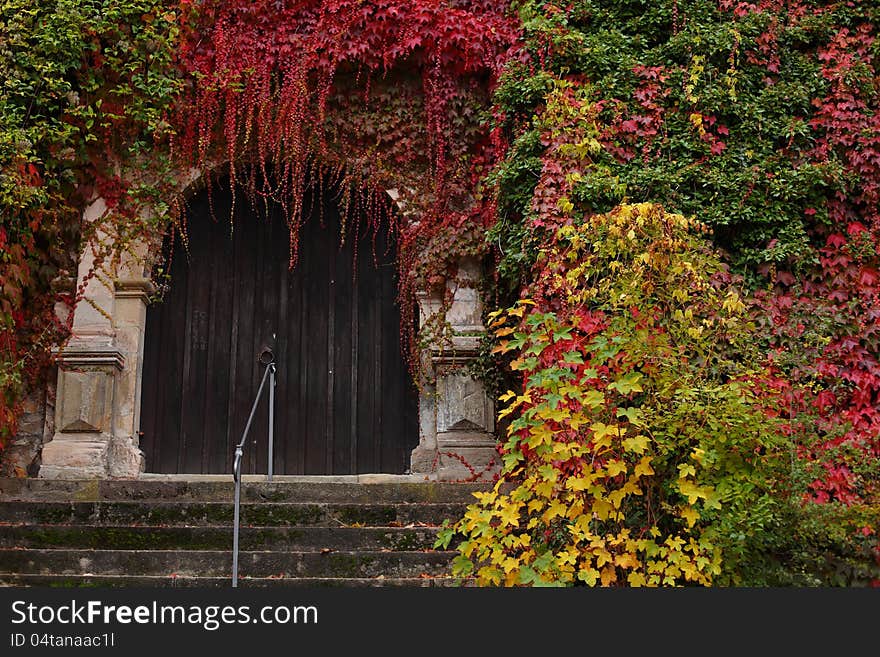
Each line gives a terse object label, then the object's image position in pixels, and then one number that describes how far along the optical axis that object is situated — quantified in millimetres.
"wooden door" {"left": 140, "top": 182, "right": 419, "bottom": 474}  7637
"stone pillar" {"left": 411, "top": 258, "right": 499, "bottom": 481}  7047
